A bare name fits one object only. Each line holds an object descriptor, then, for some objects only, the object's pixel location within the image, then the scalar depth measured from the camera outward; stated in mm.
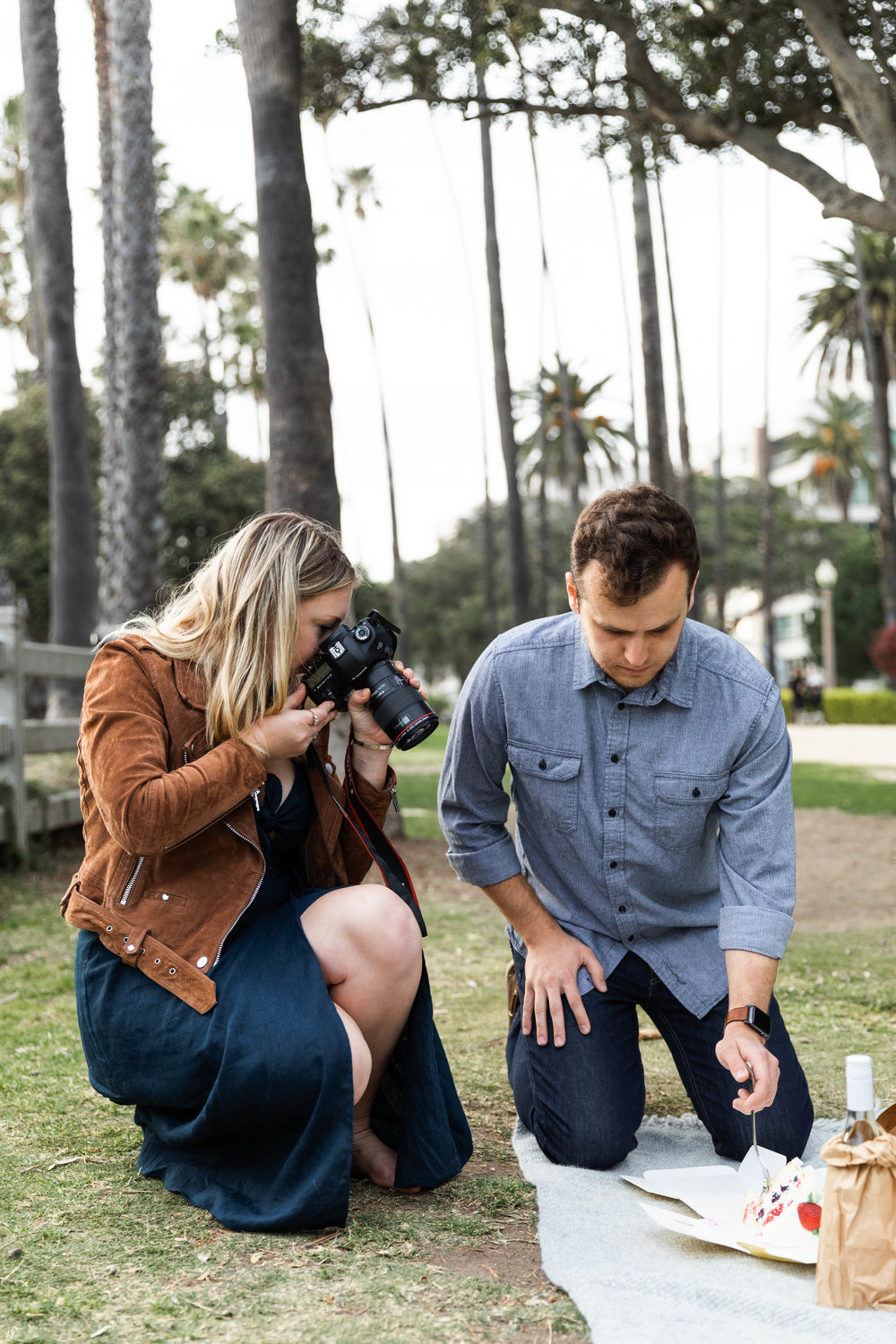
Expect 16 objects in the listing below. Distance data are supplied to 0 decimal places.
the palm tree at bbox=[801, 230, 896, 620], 29938
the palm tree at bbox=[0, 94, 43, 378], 26844
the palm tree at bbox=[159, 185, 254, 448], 29359
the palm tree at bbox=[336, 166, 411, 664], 30234
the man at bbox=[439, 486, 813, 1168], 2711
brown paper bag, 1941
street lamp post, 35438
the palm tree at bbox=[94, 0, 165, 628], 8750
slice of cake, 2160
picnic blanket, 1900
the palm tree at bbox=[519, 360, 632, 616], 39938
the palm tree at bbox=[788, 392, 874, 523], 52406
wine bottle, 1976
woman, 2271
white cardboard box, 2137
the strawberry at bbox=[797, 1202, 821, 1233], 2143
